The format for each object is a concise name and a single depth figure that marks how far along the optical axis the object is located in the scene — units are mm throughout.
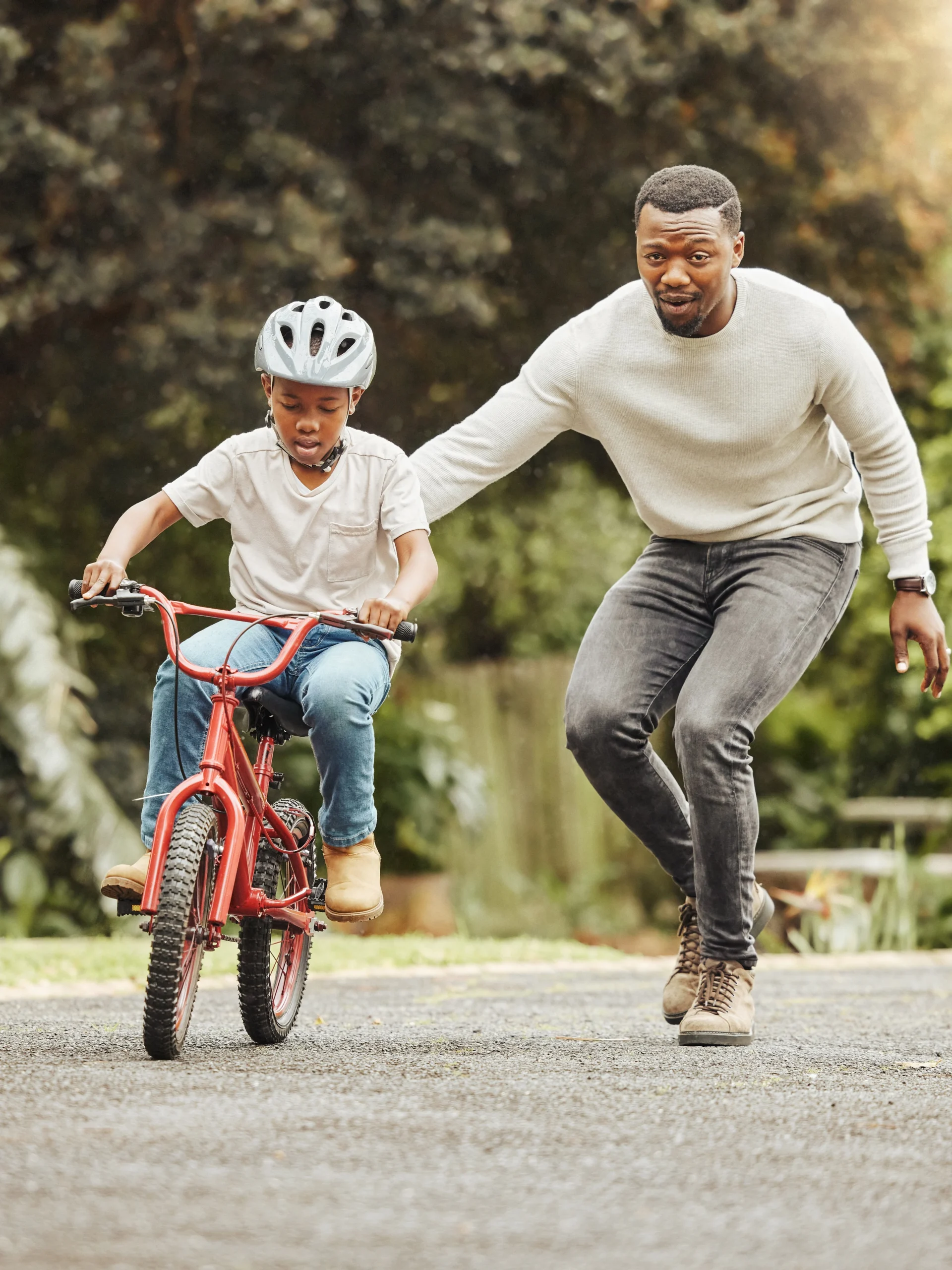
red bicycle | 7750
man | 8914
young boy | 8750
